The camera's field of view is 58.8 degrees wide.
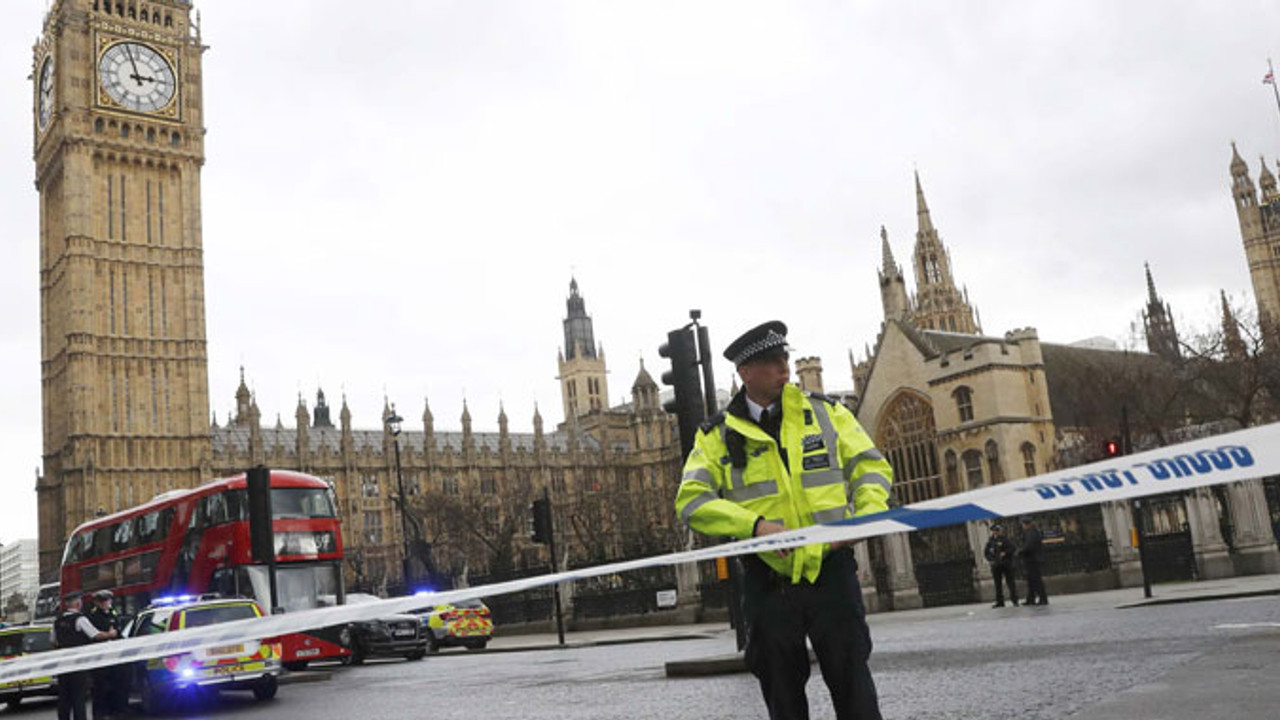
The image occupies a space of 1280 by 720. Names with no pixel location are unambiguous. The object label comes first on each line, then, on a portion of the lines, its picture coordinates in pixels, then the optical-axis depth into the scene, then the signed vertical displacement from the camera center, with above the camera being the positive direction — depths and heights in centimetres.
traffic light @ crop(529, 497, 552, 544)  2148 +123
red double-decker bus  2088 +136
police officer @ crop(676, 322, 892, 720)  376 +19
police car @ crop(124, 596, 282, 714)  1295 -46
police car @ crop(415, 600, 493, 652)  2545 -64
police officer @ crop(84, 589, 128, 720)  1192 -47
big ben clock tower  6700 +2239
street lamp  3128 +464
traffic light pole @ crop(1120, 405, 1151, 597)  1634 -21
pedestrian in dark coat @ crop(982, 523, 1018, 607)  1894 -36
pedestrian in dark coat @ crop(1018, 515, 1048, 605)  1817 -47
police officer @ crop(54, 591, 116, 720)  1132 +1
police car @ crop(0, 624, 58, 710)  1806 -6
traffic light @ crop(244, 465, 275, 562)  1493 +132
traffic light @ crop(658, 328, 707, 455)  1184 +196
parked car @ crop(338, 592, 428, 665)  2167 -64
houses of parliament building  4750 +1175
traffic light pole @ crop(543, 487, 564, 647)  2150 +75
